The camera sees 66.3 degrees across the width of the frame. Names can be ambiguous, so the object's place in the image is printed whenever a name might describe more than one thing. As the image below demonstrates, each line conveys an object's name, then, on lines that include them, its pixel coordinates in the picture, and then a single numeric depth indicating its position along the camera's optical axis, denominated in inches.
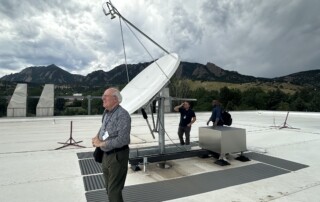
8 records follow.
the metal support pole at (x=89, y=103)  851.4
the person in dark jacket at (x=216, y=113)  287.9
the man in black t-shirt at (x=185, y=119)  303.1
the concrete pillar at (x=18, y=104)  755.4
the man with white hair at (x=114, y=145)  121.0
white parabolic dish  207.2
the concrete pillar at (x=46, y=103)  794.8
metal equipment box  245.1
